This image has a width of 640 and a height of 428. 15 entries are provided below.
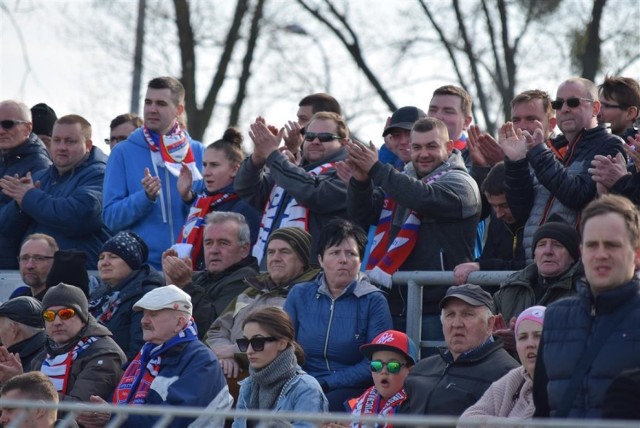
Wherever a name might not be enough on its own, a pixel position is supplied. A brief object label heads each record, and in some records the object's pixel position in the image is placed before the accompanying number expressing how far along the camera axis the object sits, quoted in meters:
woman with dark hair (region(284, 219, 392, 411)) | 18.56
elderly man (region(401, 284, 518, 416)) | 16.44
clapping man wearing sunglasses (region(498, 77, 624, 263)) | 18.37
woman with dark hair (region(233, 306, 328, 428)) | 17.42
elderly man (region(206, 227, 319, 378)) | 20.08
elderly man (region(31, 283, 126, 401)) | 19.28
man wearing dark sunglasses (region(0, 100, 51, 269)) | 25.20
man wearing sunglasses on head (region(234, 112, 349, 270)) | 21.36
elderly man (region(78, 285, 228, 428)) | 17.80
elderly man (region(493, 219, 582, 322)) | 17.00
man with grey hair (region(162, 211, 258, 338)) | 21.05
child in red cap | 17.55
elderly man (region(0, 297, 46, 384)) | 21.23
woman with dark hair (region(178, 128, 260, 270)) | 22.89
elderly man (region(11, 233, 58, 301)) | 23.27
